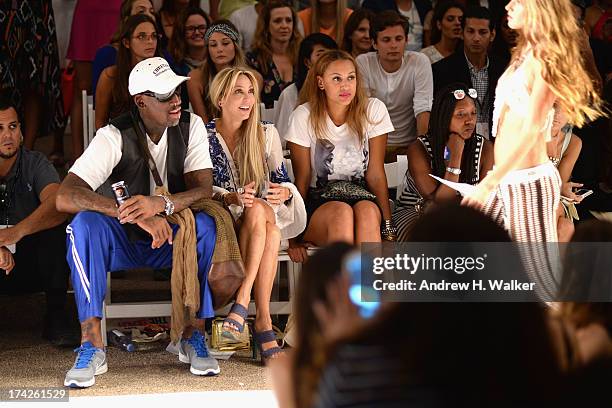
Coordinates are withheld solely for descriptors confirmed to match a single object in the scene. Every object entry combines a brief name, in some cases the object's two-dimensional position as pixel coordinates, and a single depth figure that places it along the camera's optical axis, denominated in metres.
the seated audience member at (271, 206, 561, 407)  2.83
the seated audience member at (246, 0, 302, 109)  12.06
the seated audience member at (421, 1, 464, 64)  12.91
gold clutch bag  9.12
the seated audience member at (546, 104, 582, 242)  8.07
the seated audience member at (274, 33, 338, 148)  11.17
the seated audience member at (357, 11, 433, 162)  11.77
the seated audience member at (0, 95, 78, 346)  9.37
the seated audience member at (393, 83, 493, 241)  9.51
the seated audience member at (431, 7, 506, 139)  11.84
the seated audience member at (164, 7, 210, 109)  12.20
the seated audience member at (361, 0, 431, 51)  13.72
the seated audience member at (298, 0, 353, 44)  13.07
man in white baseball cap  8.56
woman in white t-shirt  9.95
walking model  6.71
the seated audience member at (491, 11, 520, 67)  12.77
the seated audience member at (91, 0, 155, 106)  11.63
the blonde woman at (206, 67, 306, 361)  9.09
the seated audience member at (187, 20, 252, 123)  11.03
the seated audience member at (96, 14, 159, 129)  10.65
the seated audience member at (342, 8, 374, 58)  12.54
